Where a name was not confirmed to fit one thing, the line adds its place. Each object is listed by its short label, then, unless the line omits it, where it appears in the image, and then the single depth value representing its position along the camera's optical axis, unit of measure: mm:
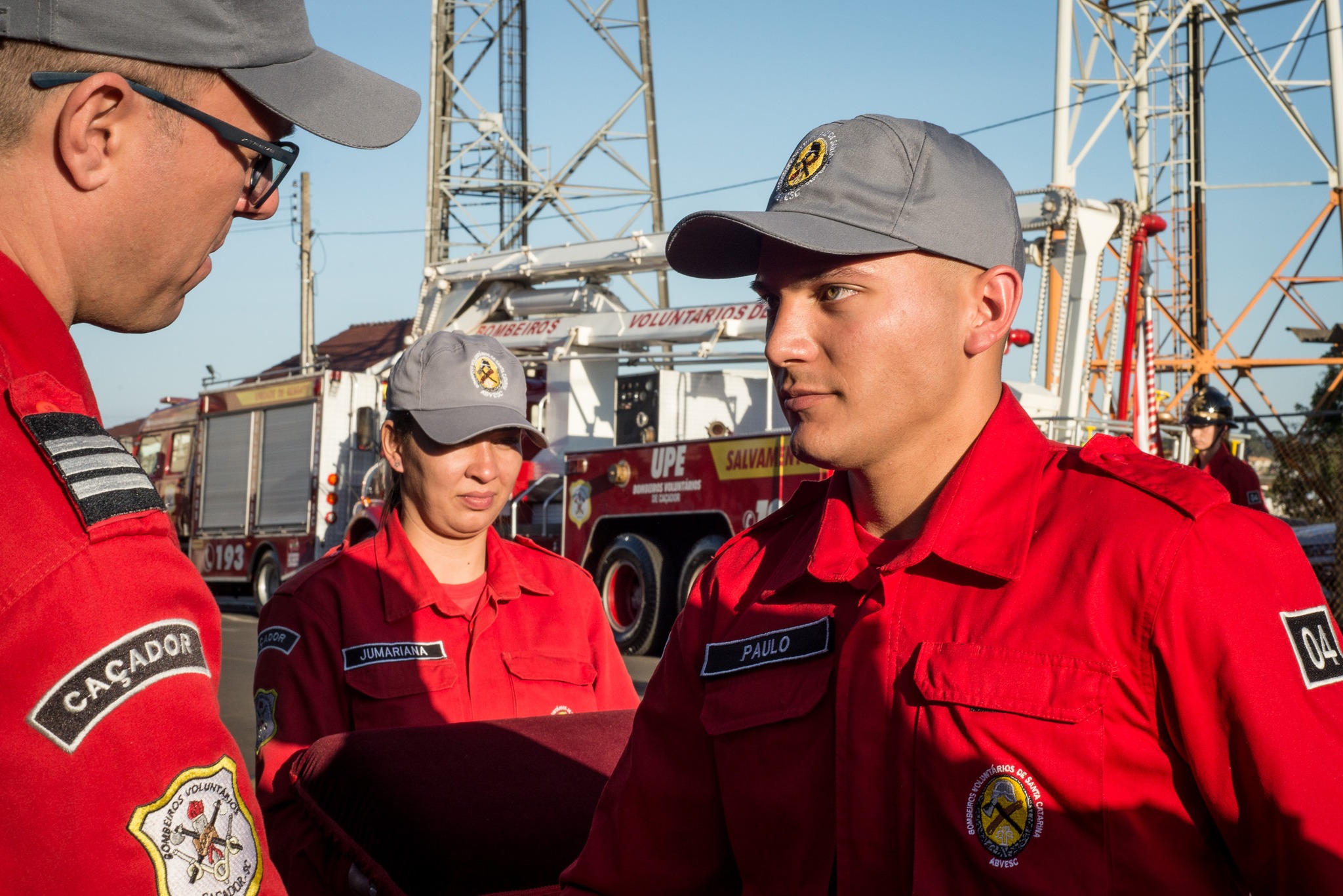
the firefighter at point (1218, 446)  9492
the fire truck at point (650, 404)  10617
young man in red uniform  1392
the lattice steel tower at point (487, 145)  19812
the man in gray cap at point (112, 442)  922
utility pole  28109
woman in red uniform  2914
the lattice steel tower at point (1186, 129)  14852
